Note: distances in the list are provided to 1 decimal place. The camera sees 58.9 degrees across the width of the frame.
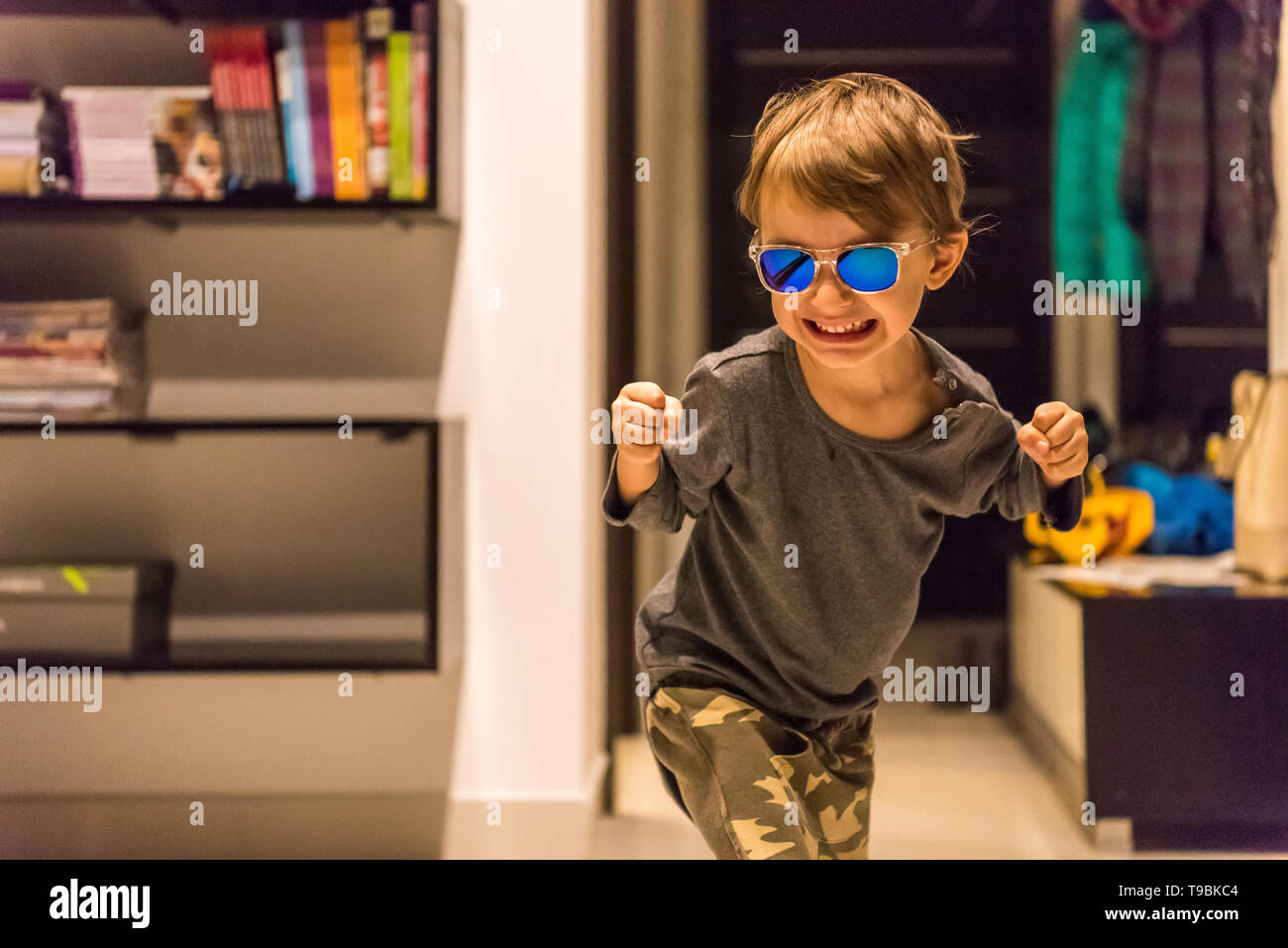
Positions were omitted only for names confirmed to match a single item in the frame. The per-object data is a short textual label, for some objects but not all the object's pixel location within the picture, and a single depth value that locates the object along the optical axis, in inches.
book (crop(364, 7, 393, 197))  71.1
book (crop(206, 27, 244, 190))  71.4
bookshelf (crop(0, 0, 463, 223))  71.1
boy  40.9
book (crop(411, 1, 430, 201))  71.3
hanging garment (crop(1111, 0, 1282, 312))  82.9
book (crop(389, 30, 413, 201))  71.1
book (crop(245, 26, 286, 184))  71.2
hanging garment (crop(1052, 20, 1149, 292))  88.8
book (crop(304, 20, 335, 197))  71.0
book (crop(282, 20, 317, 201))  71.1
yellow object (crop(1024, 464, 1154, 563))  90.3
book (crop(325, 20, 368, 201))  71.1
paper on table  79.7
